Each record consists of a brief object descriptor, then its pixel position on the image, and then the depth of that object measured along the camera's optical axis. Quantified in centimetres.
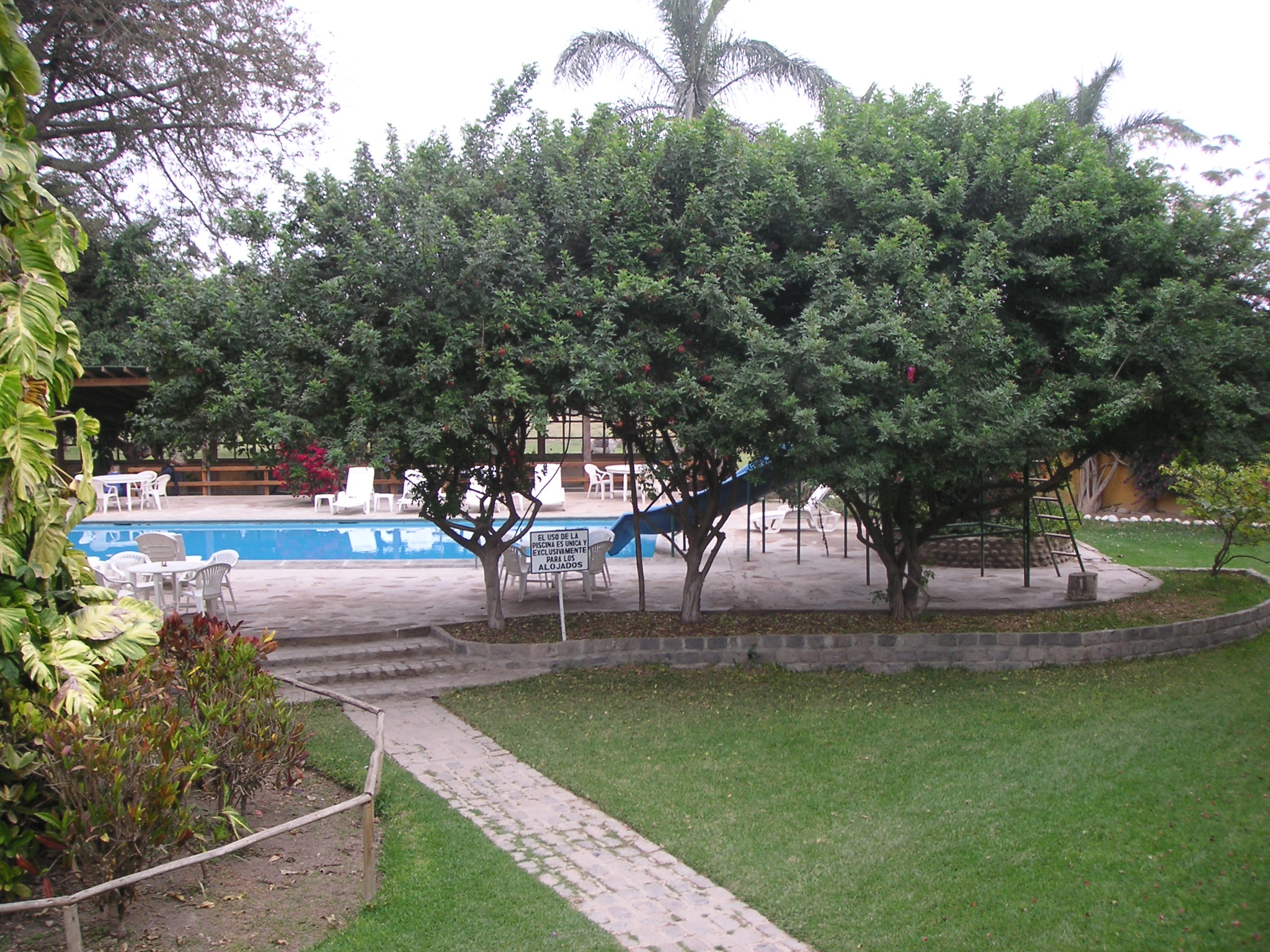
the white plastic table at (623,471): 2398
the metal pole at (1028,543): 1148
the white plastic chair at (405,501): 1253
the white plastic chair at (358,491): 2142
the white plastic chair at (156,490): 2214
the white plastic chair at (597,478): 2484
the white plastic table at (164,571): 965
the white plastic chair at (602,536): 1178
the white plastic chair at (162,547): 1084
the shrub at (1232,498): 1149
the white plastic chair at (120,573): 993
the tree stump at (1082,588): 1099
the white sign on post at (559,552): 919
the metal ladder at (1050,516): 1227
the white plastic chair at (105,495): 2153
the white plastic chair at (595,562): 1159
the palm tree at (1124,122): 2119
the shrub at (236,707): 511
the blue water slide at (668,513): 1062
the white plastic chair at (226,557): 1016
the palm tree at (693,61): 1950
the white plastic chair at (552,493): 2167
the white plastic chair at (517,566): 1156
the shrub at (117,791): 418
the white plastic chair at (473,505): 1958
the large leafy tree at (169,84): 1598
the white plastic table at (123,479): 2122
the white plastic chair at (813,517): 1739
